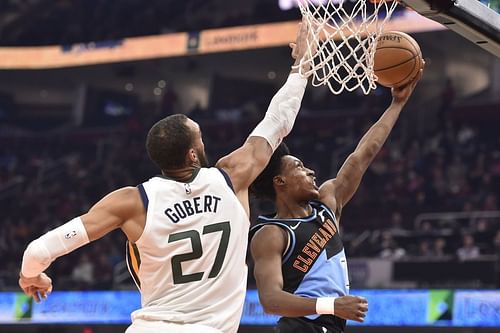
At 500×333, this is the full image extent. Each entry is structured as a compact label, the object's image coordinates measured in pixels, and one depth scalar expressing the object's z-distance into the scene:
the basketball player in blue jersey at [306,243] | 4.12
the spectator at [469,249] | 12.46
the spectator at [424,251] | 13.01
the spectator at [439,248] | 12.98
